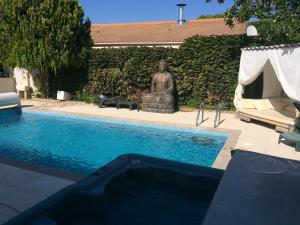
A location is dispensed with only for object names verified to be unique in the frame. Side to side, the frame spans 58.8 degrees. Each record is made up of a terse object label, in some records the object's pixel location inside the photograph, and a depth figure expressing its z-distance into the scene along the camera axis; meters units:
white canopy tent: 8.71
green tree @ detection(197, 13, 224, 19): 43.57
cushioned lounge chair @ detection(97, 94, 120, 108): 14.17
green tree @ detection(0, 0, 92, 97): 14.20
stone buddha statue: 12.82
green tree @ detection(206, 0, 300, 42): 9.09
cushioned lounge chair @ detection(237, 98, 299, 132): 9.42
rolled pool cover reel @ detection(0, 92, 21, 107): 13.34
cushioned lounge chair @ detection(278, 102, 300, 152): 7.45
